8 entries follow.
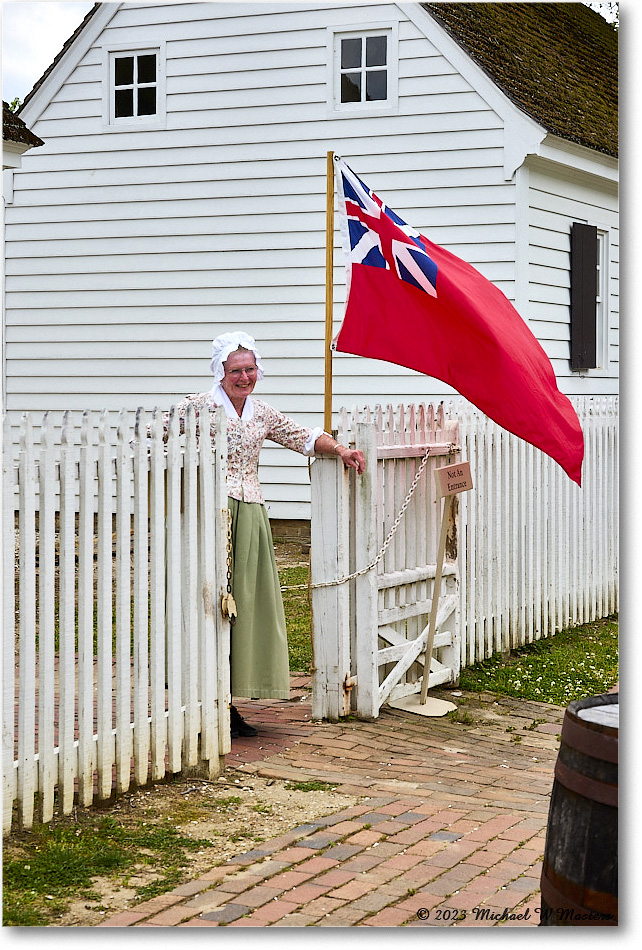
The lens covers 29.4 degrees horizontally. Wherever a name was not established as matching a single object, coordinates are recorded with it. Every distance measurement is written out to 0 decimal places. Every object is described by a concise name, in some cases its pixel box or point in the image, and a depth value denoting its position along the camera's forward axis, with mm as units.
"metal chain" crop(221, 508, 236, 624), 4875
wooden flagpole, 5441
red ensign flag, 5402
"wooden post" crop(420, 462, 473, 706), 6047
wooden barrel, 2936
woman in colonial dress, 5355
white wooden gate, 5660
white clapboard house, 11109
